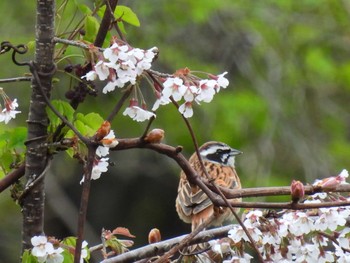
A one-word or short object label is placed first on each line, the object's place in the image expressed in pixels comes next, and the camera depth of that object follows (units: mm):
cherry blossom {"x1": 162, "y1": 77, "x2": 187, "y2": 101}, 5055
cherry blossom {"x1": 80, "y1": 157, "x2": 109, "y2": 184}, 5434
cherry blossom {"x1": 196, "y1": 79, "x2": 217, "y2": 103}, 5133
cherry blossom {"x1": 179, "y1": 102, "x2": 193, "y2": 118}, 5203
